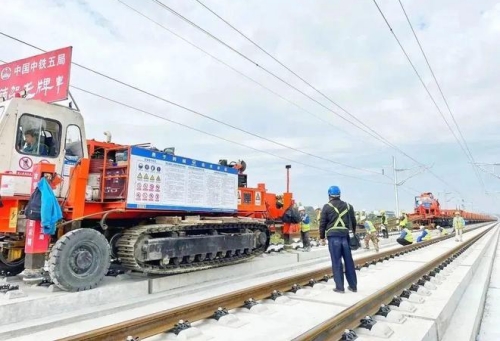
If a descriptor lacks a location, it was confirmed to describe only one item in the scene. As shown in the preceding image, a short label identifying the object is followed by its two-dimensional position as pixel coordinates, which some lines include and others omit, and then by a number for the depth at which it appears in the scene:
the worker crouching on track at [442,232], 27.96
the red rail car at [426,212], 35.59
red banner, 7.19
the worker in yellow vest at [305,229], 13.20
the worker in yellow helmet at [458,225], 21.28
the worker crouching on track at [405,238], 18.06
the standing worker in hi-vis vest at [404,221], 21.41
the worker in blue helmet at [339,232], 6.68
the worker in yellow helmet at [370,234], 14.52
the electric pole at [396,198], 37.03
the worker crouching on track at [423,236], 20.74
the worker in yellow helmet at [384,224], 20.96
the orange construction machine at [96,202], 5.82
